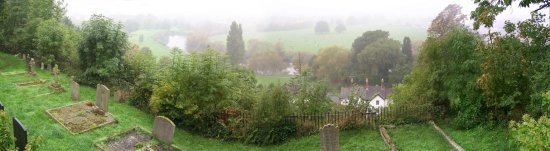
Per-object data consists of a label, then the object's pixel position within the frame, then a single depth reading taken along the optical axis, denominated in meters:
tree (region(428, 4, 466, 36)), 37.36
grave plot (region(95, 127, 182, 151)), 14.70
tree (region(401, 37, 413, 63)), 59.19
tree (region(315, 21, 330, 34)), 117.12
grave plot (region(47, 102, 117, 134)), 15.77
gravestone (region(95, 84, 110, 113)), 17.70
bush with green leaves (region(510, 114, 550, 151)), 7.36
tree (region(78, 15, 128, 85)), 22.64
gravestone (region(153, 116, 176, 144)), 15.41
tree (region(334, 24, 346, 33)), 113.64
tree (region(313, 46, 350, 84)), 63.78
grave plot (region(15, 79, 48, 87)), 20.69
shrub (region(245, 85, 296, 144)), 16.62
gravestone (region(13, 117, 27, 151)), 11.09
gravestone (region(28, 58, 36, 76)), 22.78
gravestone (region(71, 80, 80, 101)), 19.25
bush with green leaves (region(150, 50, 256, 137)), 17.91
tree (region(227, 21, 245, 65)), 80.75
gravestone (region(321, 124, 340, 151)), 13.48
